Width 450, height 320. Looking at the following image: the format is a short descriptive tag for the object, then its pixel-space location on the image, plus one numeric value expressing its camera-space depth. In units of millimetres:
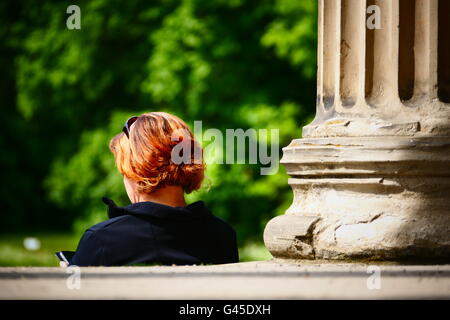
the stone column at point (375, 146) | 8953
